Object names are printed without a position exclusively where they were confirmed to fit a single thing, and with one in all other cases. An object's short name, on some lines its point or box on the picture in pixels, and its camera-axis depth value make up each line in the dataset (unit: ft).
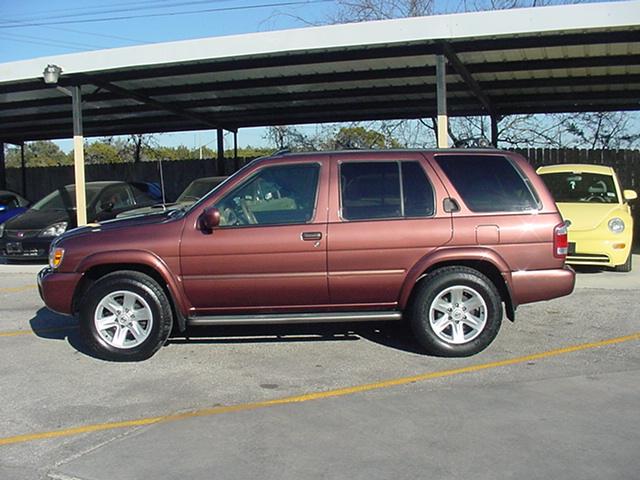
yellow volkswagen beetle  31.73
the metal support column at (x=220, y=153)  68.18
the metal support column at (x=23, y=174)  79.82
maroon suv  19.24
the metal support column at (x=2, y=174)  75.92
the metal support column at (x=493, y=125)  60.29
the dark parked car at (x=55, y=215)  40.11
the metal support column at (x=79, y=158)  41.29
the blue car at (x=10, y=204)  50.31
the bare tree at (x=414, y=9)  81.61
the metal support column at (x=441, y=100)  35.55
